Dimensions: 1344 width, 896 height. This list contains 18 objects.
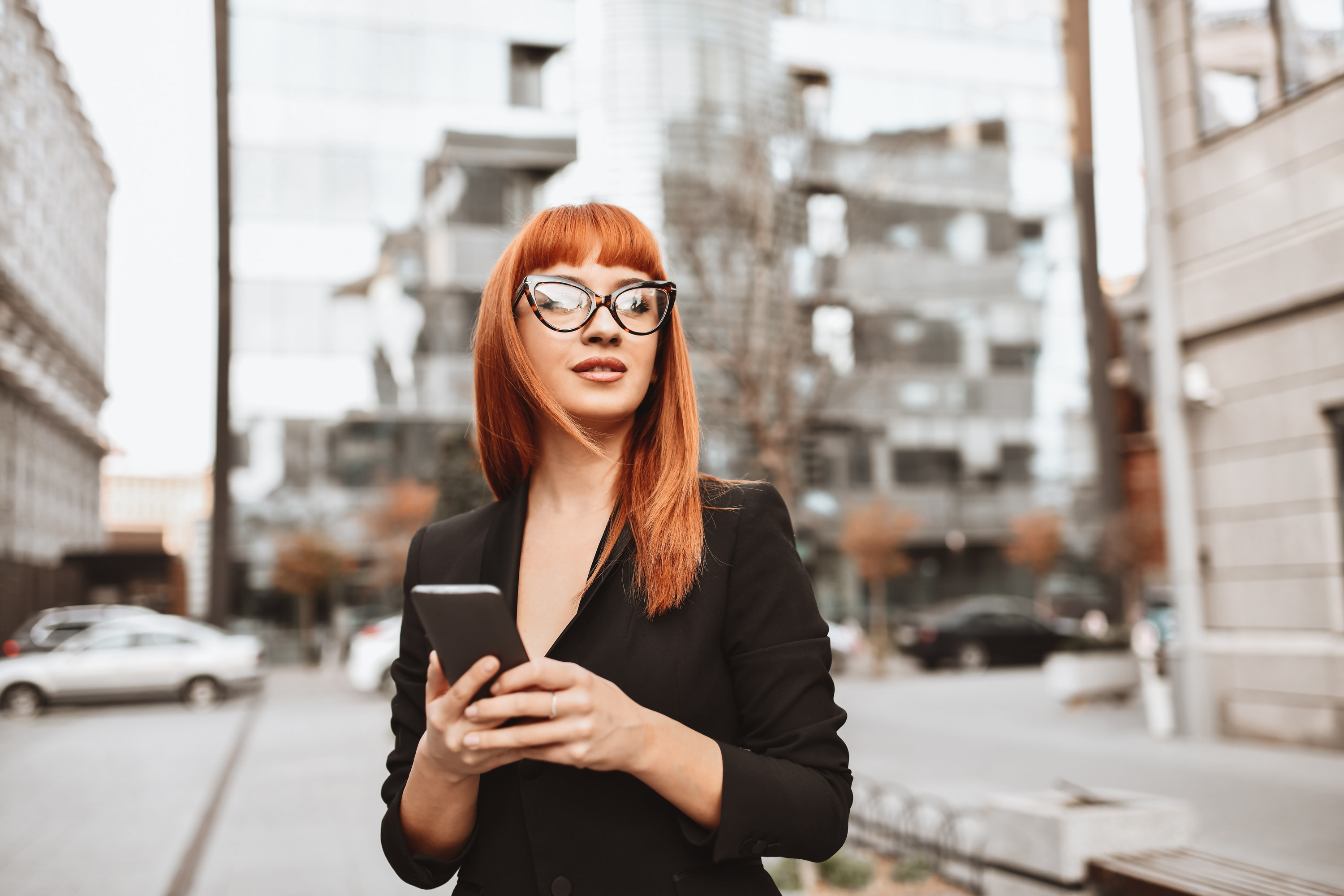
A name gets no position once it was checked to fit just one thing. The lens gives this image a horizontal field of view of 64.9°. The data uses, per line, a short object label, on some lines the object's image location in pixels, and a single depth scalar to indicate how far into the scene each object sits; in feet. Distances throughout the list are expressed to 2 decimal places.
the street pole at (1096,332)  116.88
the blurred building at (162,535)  61.36
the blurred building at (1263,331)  32.50
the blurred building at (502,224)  103.71
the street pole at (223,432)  89.04
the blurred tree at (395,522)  99.14
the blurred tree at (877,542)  100.07
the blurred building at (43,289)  24.11
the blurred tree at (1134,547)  93.76
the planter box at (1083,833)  14.80
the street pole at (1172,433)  37.19
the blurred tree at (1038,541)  111.34
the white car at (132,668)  58.29
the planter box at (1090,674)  51.52
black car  80.94
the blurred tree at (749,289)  30.58
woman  4.77
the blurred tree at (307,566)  96.12
